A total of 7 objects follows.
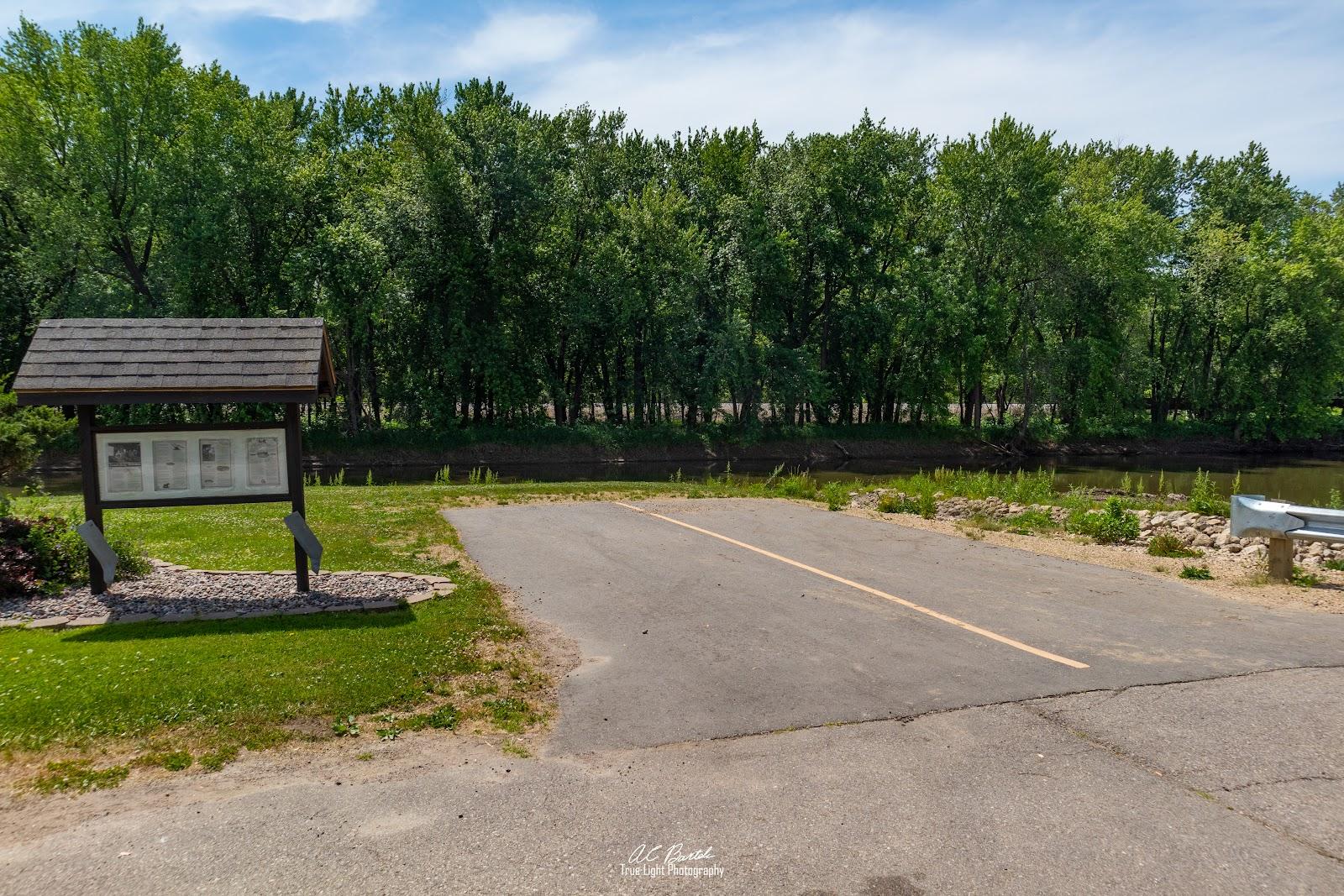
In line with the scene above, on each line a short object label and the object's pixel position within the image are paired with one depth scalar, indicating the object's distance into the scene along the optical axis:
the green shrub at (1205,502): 15.53
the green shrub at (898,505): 17.22
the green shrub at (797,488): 20.19
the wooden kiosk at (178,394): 7.82
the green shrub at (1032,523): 14.62
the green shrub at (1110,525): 13.13
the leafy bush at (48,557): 8.38
